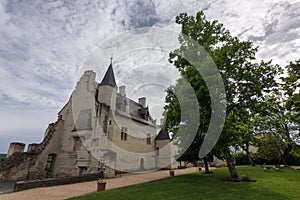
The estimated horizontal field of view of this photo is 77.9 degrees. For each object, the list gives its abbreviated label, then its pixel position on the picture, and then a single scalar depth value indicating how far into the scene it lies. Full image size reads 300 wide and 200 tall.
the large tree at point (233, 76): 11.02
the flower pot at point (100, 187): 9.68
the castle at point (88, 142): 17.47
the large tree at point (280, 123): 11.88
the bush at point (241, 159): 27.79
